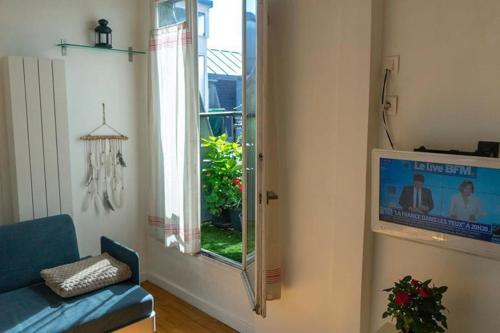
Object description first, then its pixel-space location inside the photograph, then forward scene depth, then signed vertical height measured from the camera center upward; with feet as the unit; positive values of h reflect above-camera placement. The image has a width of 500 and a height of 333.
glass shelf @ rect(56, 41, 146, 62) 10.01 +1.76
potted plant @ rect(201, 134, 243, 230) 10.69 -1.46
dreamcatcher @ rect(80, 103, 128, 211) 10.79 -1.34
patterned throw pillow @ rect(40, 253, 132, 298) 8.20 -3.19
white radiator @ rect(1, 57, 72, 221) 9.02 -0.40
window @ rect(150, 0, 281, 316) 9.79 -0.22
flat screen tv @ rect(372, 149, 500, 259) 5.17 -1.09
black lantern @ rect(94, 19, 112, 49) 10.41 +2.08
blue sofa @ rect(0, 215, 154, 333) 7.44 -3.47
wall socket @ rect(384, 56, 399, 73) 6.42 +0.83
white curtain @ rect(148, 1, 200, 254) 9.78 -0.48
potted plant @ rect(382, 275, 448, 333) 5.57 -2.55
